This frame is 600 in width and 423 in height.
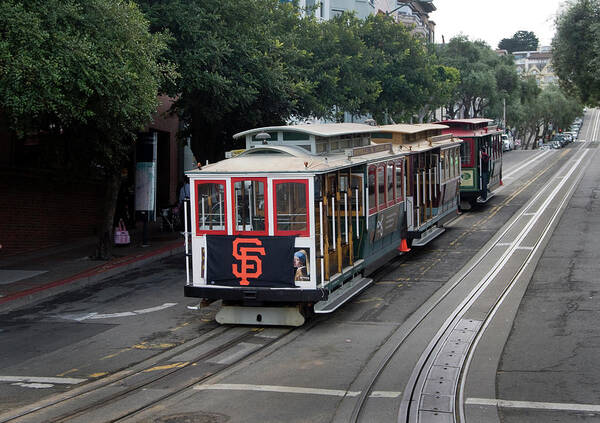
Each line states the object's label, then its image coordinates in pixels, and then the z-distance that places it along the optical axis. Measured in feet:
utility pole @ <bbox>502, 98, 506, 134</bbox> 273.33
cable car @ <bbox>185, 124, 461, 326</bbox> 44.04
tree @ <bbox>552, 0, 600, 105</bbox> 118.73
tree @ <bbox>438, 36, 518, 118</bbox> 246.88
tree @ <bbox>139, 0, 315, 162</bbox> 70.95
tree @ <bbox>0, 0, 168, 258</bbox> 49.52
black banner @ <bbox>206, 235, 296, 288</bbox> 43.98
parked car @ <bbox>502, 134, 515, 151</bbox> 256.32
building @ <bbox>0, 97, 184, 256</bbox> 74.38
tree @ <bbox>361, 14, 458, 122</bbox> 139.13
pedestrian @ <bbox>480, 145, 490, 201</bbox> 101.91
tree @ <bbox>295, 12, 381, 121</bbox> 105.70
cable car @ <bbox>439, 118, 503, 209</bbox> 100.01
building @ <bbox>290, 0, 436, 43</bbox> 177.58
